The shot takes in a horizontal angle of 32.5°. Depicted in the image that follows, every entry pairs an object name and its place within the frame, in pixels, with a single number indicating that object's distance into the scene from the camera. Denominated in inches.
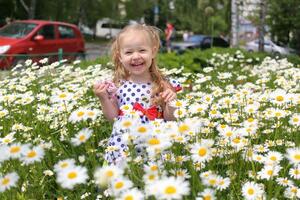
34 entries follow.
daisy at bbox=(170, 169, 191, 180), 78.0
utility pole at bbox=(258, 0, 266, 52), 559.6
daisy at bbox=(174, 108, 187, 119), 99.9
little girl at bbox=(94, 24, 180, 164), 113.3
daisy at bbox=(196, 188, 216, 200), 63.1
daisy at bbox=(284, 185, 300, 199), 78.5
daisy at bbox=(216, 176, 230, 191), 75.4
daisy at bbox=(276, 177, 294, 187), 83.2
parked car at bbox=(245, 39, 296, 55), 667.4
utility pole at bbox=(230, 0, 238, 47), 621.4
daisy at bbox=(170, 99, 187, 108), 106.2
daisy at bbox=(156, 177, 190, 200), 51.9
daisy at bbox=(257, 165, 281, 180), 80.3
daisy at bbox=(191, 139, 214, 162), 74.5
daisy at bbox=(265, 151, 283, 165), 83.3
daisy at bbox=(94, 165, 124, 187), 59.6
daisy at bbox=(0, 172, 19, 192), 60.3
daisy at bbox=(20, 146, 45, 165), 64.1
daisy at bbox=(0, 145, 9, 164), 66.2
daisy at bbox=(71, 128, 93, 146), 69.9
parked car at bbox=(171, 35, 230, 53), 802.2
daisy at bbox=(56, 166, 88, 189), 55.2
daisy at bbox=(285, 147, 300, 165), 69.0
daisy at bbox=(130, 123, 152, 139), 70.0
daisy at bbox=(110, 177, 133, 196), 60.6
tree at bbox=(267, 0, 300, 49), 644.8
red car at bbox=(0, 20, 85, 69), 450.3
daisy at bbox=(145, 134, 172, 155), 67.7
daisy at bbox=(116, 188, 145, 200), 57.4
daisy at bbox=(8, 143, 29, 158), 65.3
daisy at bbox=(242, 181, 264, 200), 73.2
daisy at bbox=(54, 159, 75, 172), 59.8
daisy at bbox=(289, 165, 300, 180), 78.0
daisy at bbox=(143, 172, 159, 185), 62.9
